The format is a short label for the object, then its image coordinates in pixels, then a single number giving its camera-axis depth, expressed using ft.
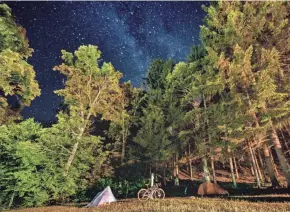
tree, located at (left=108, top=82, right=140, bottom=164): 100.13
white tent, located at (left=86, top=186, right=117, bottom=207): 50.70
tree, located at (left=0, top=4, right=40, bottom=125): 53.21
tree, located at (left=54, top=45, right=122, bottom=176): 84.44
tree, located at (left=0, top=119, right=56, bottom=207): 61.21
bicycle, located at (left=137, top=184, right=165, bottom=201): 49.32
